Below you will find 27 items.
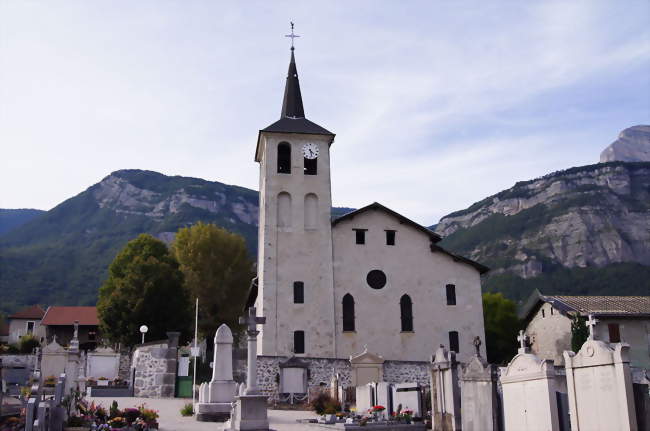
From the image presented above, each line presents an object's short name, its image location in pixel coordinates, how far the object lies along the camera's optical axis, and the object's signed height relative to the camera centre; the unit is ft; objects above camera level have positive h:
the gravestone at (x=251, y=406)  54.54 -3.17
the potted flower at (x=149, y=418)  55.88 -4.17
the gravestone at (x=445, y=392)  54.39 -2.24
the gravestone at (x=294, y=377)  100.58 -1.40
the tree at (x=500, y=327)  152.05 +9.53
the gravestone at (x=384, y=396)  68.85 -3.13
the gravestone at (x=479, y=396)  48.42 -2.33
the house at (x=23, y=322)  251.80 +19.48
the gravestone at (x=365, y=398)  73.87 -3.61
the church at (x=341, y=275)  113.50 +16.92
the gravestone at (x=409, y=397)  64.39 -3.08
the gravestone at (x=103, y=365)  125.90 +1.12
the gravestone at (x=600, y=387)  36.40 -1.36
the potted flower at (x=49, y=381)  82.91 -1.30
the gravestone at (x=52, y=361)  90.84 +1.47
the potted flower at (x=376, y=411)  63.73 -4.37
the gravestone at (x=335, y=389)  86.98 -2.96
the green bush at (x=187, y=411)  76.02 -4.89
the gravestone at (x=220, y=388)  70.64 -2.12
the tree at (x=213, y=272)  167.53 +25.63
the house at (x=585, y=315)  115.55 +8.46
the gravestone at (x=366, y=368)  102.83 -0.15
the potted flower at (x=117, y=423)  50.93 -4.17
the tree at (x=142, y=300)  140.87 +15.78
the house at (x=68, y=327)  222.28 +15.32
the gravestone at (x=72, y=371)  61.86 +0.01
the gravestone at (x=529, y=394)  41.81 -1.94
